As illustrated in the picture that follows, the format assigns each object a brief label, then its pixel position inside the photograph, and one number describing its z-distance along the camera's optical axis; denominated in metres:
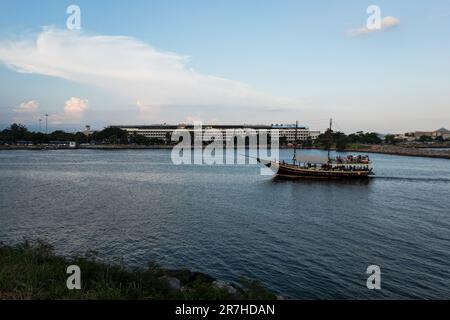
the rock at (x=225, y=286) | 14.86
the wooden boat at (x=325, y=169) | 71.94
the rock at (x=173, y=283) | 14.37
